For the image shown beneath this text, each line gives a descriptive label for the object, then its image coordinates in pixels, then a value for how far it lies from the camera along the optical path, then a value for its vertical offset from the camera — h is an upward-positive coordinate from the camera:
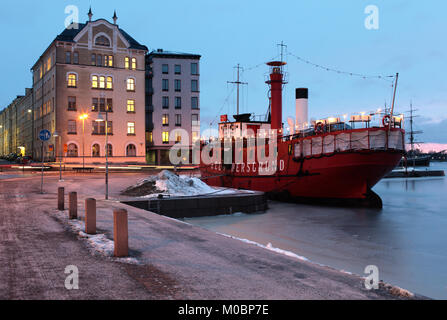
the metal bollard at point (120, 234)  8.00 -1.53
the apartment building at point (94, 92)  55.72 +9.58
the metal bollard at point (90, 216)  9.91 -1.45
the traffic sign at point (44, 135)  19.14 +1.09
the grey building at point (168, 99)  67.56 +9.92
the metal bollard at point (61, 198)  14.03 -1.43
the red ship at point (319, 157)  24.36 +0.01
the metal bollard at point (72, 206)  12.05 -1.46
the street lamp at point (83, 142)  54.62 +2.16
